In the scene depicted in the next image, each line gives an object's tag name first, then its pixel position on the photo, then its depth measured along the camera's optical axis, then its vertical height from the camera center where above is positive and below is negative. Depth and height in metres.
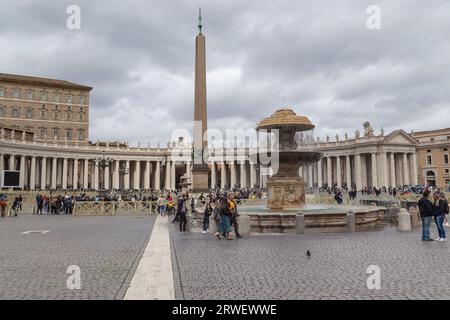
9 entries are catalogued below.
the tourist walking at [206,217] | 15.71 -1.07
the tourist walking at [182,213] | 16.11 -0.91
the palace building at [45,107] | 75.75 +17.59
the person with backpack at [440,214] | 12.15 -0.78
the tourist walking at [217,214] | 13.73 -0.86
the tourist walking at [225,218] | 13.24 -0.94
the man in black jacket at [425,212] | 11.85 -0.70
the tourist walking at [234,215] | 13.41 -0.86
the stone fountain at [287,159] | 18.78 +1.54
